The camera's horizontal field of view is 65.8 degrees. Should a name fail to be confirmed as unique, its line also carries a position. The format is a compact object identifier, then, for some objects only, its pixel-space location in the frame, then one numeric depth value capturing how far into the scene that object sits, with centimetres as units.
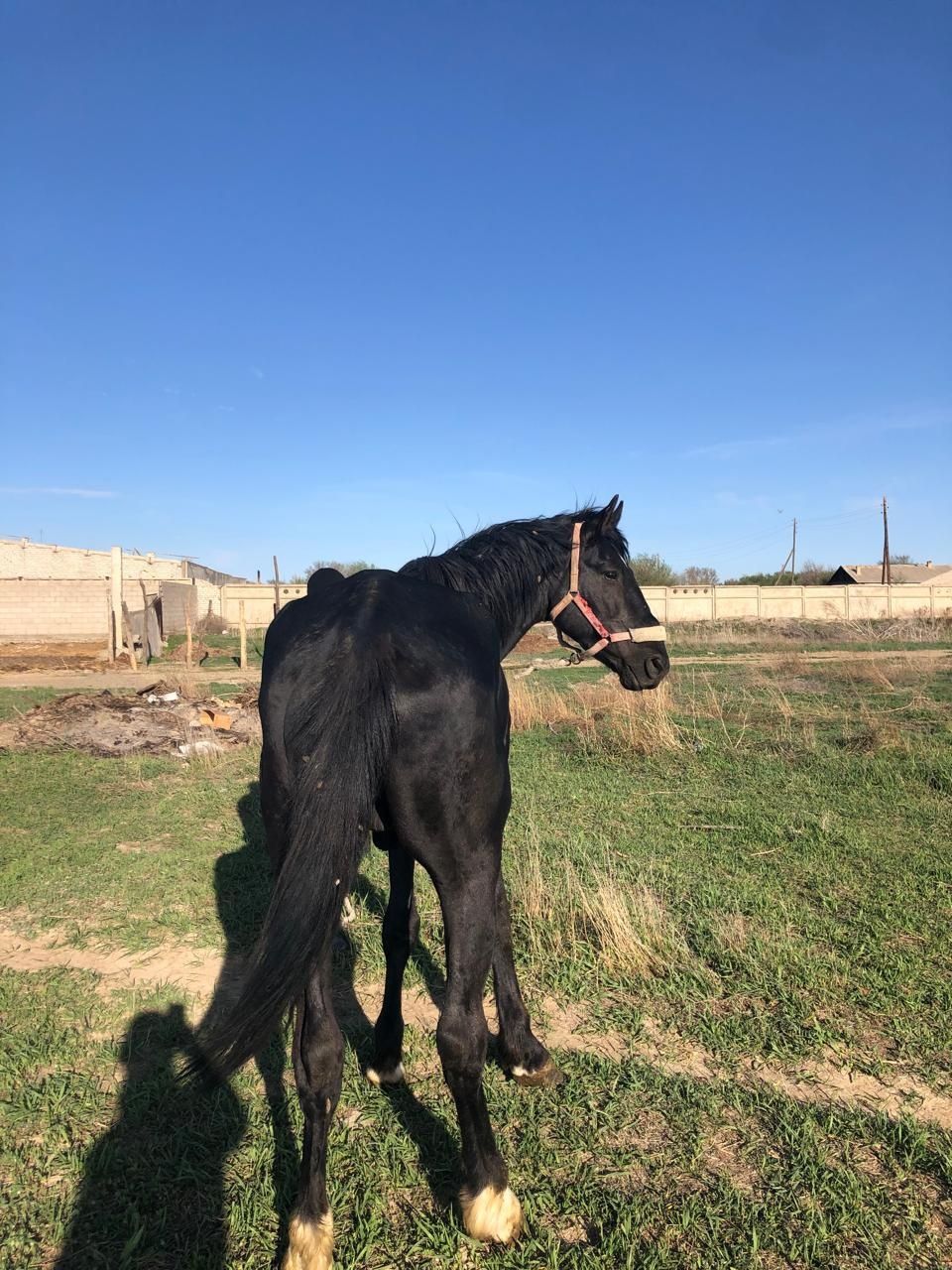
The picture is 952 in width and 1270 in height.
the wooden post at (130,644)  1991
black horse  185
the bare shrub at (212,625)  3438
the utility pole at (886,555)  5062
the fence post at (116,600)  2102
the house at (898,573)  5275
